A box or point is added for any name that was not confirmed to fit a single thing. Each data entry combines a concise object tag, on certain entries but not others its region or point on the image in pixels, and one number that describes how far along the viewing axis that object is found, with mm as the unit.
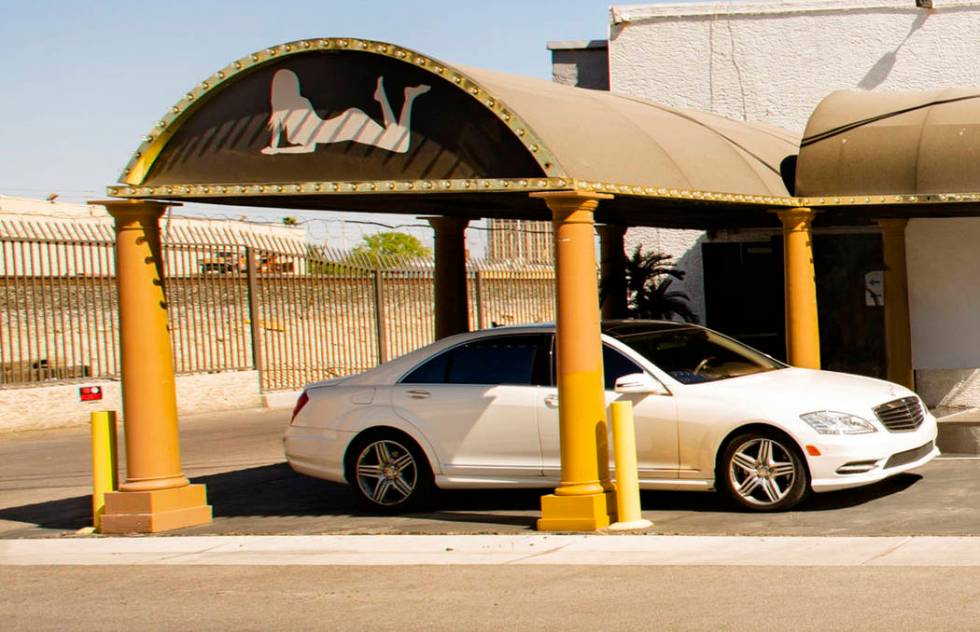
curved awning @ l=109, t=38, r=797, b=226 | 11281
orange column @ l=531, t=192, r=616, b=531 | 11258
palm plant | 19125
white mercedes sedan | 11359
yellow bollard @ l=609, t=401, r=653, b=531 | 11094
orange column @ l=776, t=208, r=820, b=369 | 14336
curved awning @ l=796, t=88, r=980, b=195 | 14023
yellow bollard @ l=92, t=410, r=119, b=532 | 12547
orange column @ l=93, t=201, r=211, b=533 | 12289
